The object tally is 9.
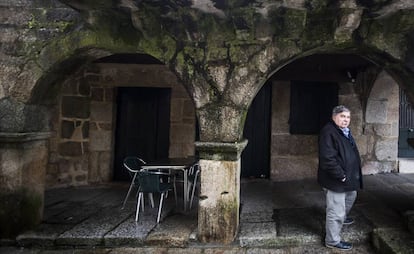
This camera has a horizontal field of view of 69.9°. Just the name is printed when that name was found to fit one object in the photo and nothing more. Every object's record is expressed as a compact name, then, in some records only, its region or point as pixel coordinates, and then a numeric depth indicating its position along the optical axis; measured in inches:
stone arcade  110.8
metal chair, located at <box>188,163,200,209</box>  163.3
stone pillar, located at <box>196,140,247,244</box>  120.0
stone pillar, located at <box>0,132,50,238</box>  126.9
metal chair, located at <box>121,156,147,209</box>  159.1
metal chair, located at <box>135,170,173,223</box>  136.6
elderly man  114.2
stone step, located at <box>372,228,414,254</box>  106.5
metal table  145.9
